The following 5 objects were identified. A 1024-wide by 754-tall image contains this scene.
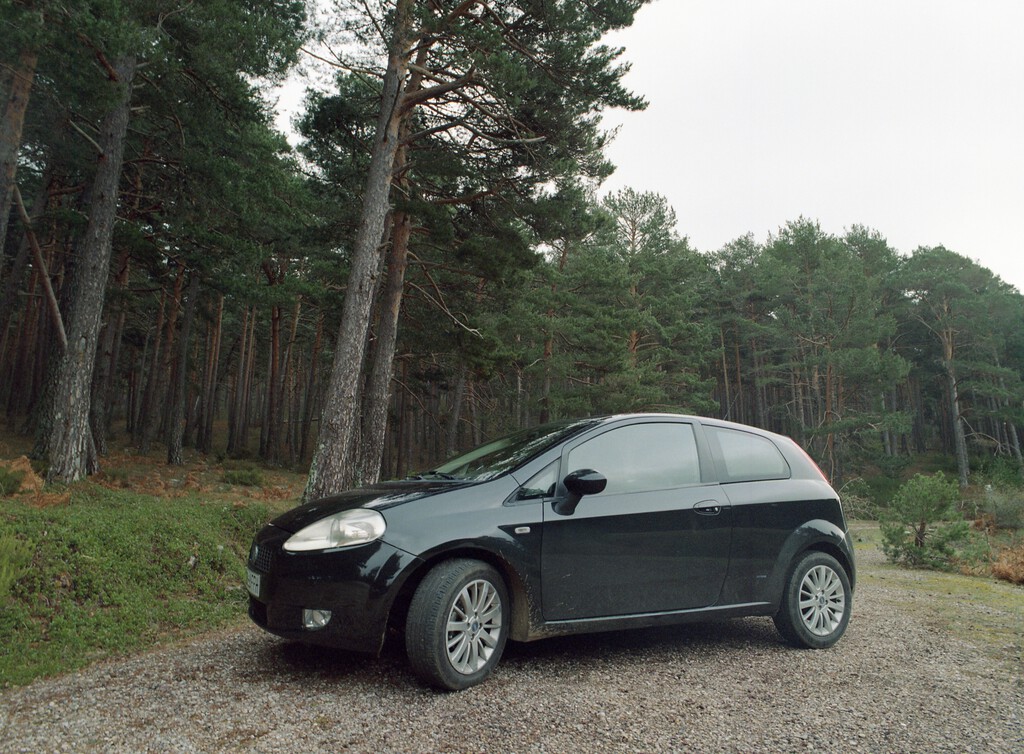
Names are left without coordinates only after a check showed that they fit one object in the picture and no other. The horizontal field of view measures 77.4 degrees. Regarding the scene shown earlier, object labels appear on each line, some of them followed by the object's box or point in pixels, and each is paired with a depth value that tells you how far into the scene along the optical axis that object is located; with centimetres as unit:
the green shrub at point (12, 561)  453
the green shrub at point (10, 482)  782
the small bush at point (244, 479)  1623
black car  349
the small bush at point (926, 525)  1030
